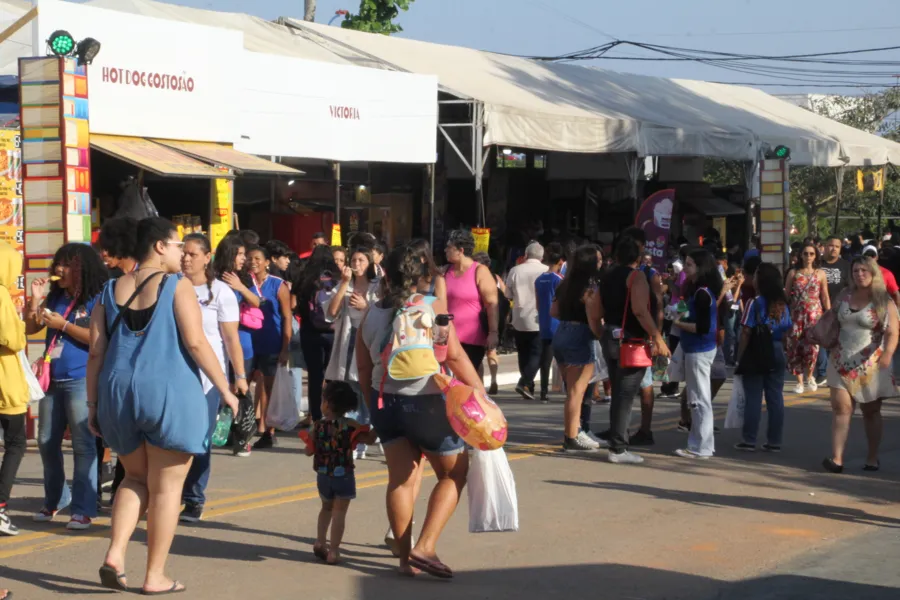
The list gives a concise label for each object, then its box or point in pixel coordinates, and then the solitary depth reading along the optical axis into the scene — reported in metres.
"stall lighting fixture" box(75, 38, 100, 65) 12.25
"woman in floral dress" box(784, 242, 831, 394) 14.64
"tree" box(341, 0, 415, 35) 39.28
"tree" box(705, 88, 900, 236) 49.72
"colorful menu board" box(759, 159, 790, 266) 21.00
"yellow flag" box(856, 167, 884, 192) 31.42
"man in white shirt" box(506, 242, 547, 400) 14.36
